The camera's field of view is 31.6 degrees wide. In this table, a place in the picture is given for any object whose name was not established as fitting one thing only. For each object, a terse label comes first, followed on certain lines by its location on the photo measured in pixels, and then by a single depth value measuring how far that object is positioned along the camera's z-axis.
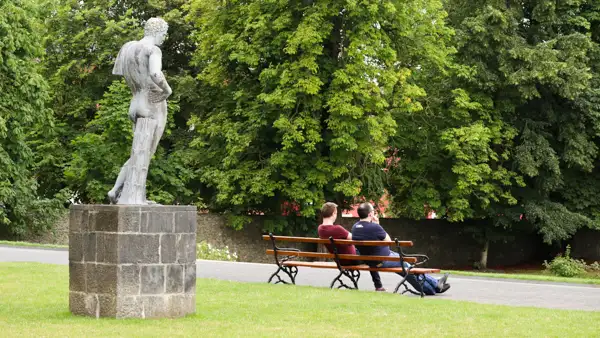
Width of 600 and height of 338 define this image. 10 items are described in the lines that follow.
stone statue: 13.38
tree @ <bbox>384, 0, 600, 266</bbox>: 37.81
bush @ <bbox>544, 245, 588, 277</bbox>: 35.50
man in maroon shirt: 17.36
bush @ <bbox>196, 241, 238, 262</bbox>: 29.03
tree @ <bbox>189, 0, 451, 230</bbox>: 35.34
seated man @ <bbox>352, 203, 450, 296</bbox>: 16.47
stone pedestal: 12.70
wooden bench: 16.03
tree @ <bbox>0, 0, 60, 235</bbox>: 36.59
